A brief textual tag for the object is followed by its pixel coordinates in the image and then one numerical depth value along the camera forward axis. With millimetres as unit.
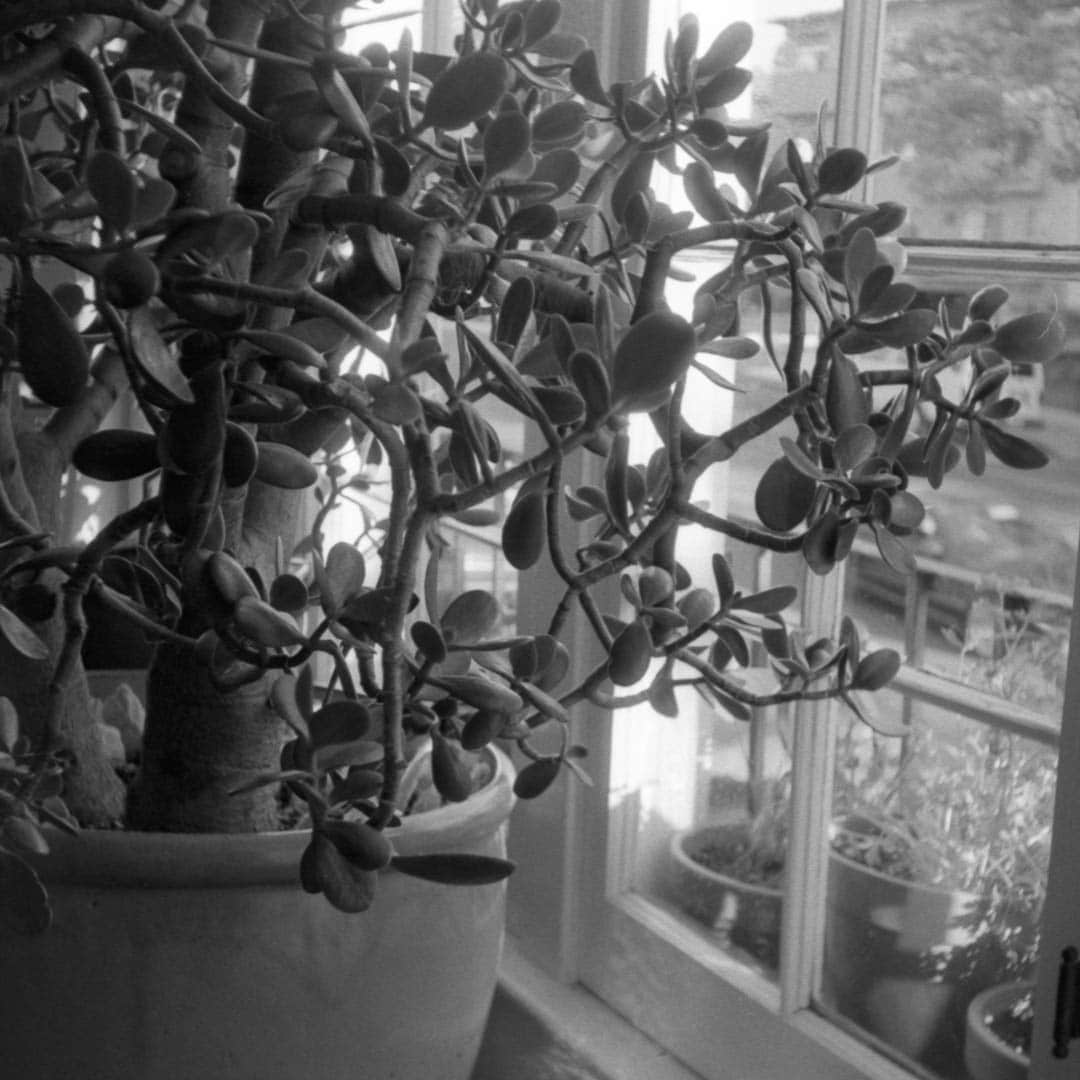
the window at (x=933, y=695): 864
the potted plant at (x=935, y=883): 926
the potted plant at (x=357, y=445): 505
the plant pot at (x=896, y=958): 967
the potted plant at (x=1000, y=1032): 889
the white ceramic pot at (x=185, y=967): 697
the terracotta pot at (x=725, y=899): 1131
